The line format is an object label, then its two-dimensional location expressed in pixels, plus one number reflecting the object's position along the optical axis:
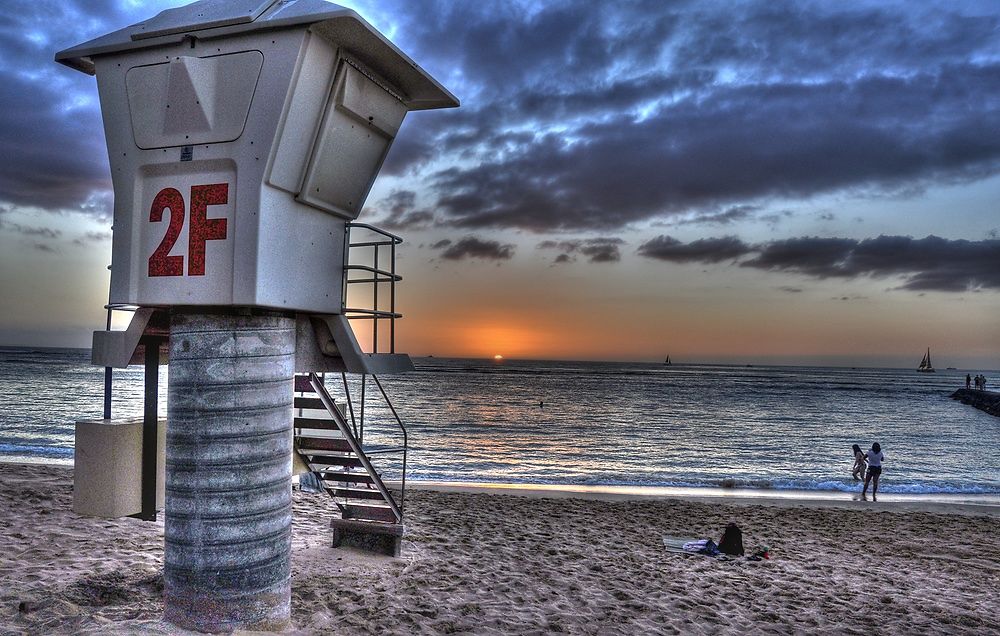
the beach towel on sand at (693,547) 10.41
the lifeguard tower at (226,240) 5.44
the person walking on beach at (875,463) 17.58
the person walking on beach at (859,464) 19.50
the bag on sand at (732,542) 10.51
